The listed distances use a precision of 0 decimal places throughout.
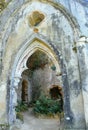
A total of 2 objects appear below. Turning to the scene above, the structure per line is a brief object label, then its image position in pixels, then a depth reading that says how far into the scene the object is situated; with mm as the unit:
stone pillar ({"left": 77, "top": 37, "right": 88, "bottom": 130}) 3117
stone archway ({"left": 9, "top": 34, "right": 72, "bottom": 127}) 3345
